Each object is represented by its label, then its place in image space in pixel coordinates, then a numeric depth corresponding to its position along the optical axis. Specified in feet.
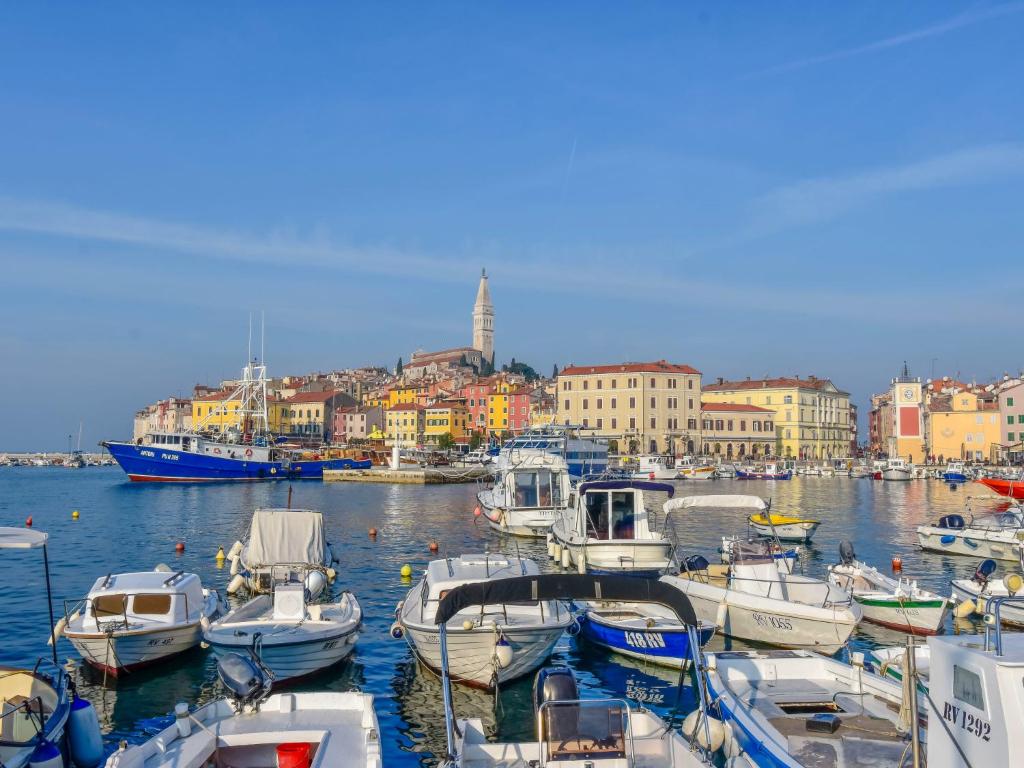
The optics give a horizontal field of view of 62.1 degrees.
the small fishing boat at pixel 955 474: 269.64
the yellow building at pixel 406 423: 441.68
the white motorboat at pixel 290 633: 47.01
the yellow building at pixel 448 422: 428.56
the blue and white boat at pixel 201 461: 260.01
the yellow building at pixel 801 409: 406.62
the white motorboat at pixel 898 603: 60.80
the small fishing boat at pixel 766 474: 305.12
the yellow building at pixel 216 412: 416.13
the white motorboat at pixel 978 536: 98.89
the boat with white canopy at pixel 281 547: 68.80
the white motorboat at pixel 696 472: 294.05
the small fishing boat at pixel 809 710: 31.27
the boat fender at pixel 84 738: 34.27
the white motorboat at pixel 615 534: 73.15
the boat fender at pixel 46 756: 30.81
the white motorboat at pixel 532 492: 116.06
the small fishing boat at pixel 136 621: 48.96
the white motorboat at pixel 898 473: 285.23
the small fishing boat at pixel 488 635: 45.14
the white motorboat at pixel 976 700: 21.52
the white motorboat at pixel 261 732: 30.32
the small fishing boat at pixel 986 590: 59.68
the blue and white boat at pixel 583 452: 259.80
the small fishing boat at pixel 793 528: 119.14
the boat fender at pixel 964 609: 53.62
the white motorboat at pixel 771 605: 53.78
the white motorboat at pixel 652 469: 282.97
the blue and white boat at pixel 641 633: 50.62
